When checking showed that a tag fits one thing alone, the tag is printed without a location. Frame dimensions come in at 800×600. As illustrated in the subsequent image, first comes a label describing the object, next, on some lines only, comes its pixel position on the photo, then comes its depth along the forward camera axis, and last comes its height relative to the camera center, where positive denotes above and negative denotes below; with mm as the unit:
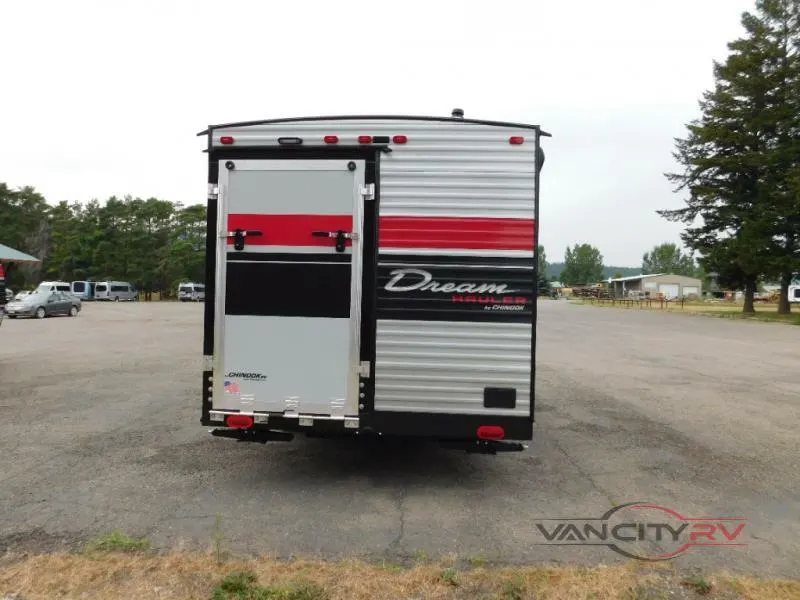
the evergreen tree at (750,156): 34875 +9618
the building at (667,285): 98312 +3635
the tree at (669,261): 153625 +11898
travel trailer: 4742 +176
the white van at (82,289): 62094 +152
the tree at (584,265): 151000 +9985
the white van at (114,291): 61719 +65
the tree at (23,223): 63781 +7473
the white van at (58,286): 32919 +263
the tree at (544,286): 110188 +3163
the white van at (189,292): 64062 +132
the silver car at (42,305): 28719 -787
